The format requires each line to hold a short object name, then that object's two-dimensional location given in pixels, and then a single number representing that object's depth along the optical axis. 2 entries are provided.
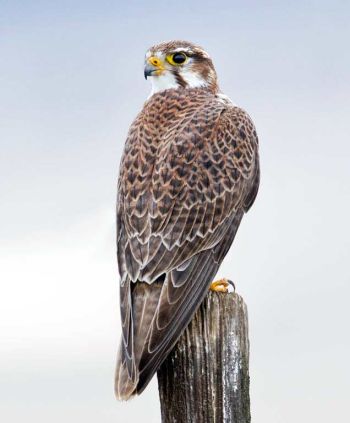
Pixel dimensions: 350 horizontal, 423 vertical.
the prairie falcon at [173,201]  10.40
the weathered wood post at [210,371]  10.14
